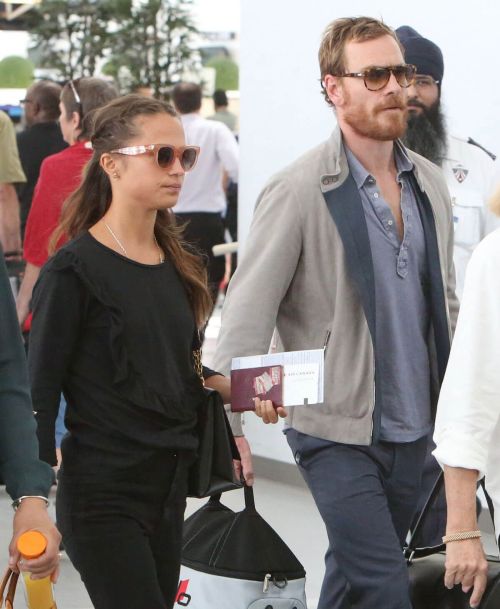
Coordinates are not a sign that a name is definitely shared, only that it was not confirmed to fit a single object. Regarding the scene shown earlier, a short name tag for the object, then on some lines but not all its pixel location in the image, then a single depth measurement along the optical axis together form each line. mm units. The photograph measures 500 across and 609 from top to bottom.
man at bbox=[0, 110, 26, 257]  13011
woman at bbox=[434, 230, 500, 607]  4238
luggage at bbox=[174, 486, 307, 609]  5491
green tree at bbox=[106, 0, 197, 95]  25737
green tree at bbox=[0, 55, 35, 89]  28523
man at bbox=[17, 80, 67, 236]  13202
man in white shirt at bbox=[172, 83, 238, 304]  14607
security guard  8422
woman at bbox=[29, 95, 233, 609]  4925
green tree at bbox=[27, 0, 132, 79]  26808
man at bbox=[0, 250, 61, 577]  3631
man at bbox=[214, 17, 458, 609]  5449
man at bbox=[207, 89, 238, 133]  22761
